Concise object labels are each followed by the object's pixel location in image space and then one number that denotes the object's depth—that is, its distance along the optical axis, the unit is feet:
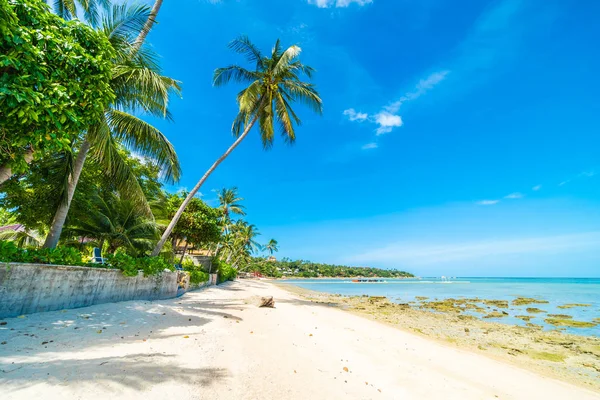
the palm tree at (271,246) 187.52
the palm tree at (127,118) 23.91
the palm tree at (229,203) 112.65
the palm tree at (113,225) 38.96
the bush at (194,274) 48.32
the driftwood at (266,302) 34.01
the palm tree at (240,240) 138.93
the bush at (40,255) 15.80
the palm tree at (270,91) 42.55
